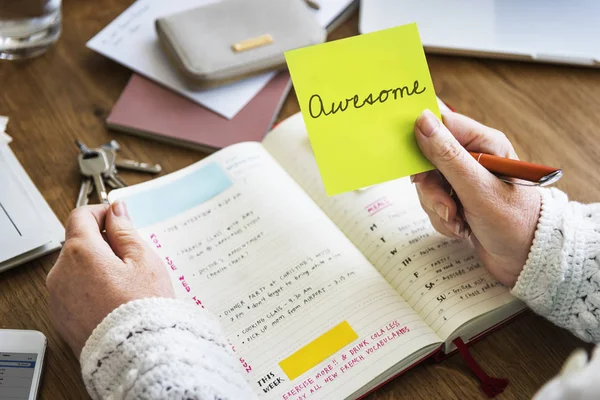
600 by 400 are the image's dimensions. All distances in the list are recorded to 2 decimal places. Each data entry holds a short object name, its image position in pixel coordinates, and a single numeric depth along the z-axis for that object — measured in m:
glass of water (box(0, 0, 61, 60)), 0.96
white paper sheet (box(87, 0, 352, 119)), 0.96
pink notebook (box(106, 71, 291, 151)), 0.92
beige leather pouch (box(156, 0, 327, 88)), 0.96
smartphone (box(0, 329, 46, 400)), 0.65
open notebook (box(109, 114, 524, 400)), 0.67
